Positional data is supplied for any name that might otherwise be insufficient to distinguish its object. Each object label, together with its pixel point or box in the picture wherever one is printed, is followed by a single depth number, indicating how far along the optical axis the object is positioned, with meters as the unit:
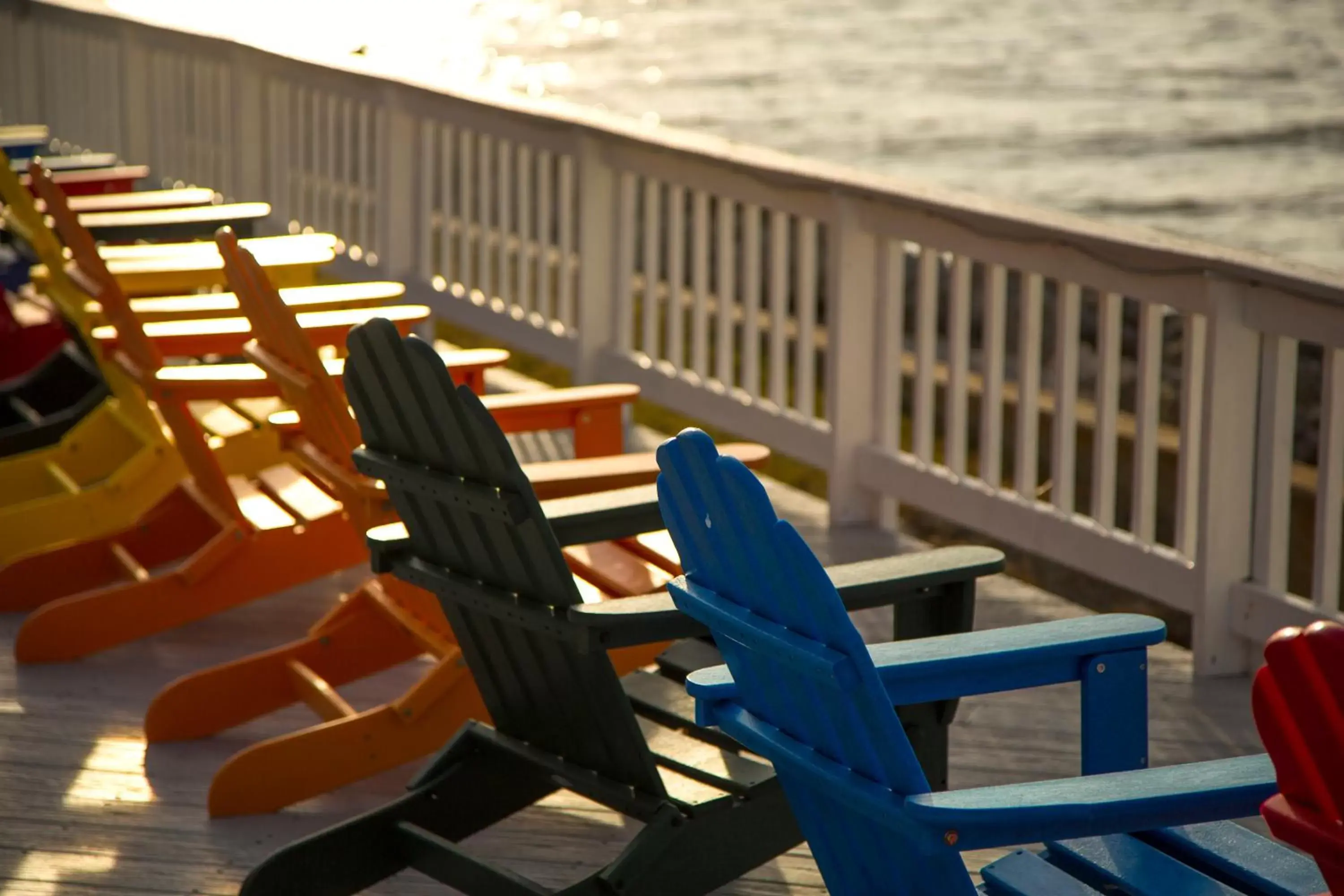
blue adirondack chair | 3.25
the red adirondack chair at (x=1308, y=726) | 2.69
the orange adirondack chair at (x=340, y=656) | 6.06
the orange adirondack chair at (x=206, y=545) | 7.36
